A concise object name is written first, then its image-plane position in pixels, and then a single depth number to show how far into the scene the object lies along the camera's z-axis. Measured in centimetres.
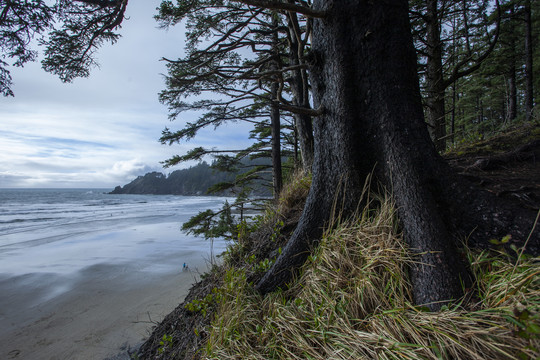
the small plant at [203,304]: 206
